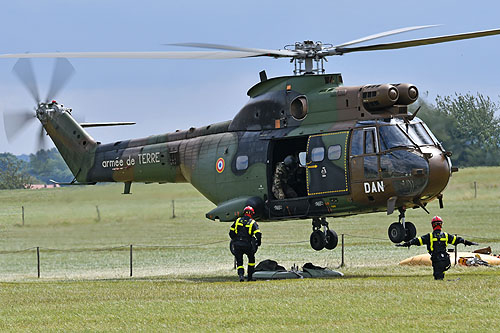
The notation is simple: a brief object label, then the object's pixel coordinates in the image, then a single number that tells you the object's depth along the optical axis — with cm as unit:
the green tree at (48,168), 9971
